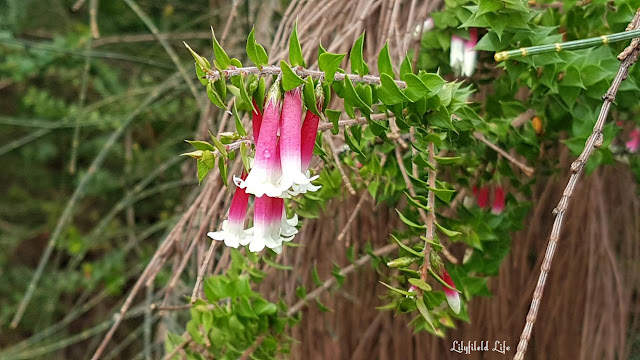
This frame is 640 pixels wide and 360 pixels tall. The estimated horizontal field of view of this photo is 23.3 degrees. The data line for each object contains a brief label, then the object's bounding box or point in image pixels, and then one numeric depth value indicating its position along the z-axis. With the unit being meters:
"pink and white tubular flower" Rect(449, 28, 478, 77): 0.39
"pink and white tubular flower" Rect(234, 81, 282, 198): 0.34
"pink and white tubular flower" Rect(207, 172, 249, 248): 0.35
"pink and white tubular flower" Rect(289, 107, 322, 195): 0.35
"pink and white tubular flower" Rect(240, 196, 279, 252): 0.35
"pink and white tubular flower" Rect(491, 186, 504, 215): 0.40
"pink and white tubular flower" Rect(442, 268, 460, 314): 0.36
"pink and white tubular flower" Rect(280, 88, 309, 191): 0.34
